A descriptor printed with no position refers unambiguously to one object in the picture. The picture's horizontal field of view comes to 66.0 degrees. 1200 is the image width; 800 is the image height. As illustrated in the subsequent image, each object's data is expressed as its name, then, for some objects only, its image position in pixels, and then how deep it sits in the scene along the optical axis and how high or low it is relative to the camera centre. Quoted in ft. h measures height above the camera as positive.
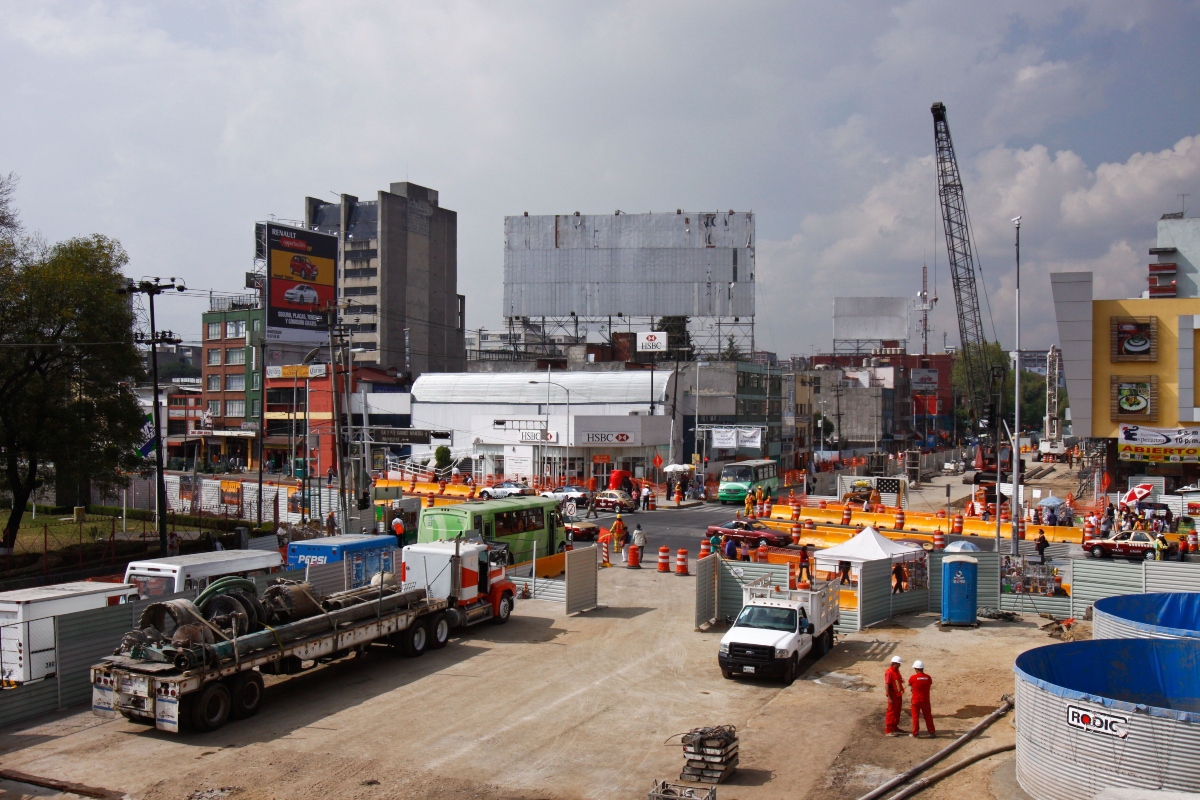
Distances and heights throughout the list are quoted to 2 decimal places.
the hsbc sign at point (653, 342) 260.83 +19.11
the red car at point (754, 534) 108.27 -14.81
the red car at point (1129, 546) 100.63 -15.10
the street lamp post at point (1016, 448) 92.54 -4.05
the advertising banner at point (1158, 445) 158.92 -6.39
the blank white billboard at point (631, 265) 291.58 +46.73
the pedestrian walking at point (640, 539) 104.16 -14.92
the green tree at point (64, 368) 91.86 +4.35
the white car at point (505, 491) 155.53 -13.92
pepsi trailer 76.95 -12.11
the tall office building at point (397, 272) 359.25 +54.88
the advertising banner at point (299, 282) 246.88 +35.09
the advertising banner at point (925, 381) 425.28 +12.69
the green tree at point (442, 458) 206.28 -10.80
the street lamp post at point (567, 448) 183.11 -7.83
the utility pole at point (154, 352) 87.15 +5.58
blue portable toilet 69.67 -13.71
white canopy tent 77.56 -12.15
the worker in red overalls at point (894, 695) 44.39 -13.87
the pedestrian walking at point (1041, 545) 99.19 -14.84
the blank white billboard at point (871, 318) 438.81 +43.33
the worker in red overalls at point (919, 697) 44.09 -13.89
